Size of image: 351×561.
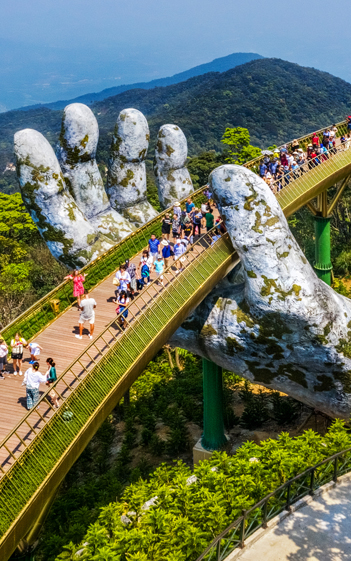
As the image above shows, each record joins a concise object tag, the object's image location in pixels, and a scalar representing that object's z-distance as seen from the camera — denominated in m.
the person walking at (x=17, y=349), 14.52
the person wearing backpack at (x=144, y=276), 17.78
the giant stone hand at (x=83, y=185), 22.59
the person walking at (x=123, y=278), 16.73
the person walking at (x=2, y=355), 14.58
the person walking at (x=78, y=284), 17.11
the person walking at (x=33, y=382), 12.88
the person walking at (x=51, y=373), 13.47
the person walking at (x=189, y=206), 22.31
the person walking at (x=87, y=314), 15.53
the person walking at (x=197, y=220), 20.89
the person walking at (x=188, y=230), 20.20
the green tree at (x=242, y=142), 53.31
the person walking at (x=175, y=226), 20.77
